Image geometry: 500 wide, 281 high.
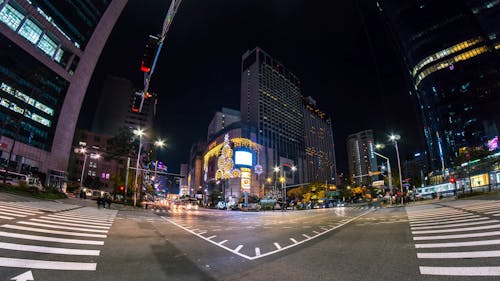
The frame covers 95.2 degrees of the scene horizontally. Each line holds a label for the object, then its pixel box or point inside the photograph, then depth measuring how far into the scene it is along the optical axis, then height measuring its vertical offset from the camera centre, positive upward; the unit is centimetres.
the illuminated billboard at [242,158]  10321 +1194
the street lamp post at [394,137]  3762 +805
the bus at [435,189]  5127 -94
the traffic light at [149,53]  1029 +588
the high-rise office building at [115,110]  14875 +4868
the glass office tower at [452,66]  7831 +4629
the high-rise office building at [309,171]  18810 +1209
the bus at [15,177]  3703 +150
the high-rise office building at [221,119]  19150 +5525
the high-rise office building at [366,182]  18889 +302
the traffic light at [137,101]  1388 +498
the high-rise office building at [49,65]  5500 +3172
